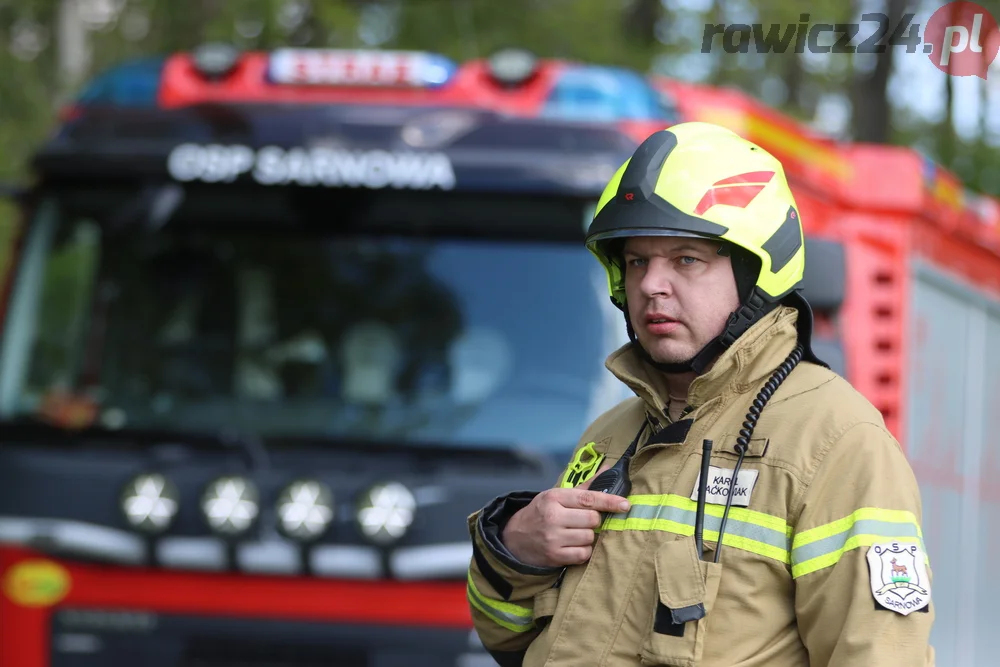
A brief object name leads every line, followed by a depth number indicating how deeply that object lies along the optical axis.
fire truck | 9.41
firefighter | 4.61
